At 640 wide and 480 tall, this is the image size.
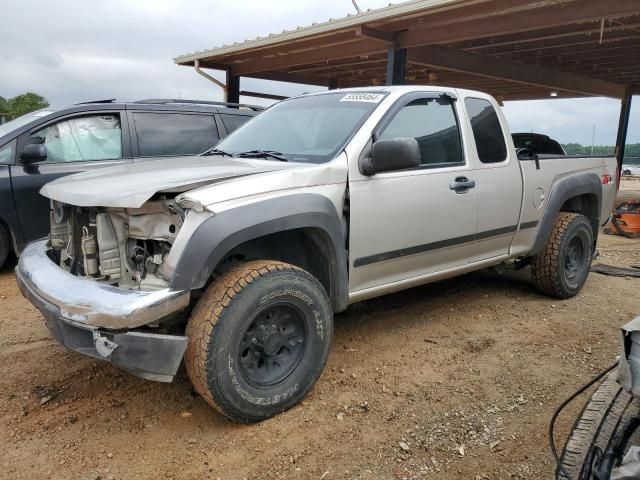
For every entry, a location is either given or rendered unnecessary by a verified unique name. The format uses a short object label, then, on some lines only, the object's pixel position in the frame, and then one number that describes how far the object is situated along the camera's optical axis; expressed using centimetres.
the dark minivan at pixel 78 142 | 536
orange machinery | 930
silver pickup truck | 258
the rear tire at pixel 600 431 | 181
